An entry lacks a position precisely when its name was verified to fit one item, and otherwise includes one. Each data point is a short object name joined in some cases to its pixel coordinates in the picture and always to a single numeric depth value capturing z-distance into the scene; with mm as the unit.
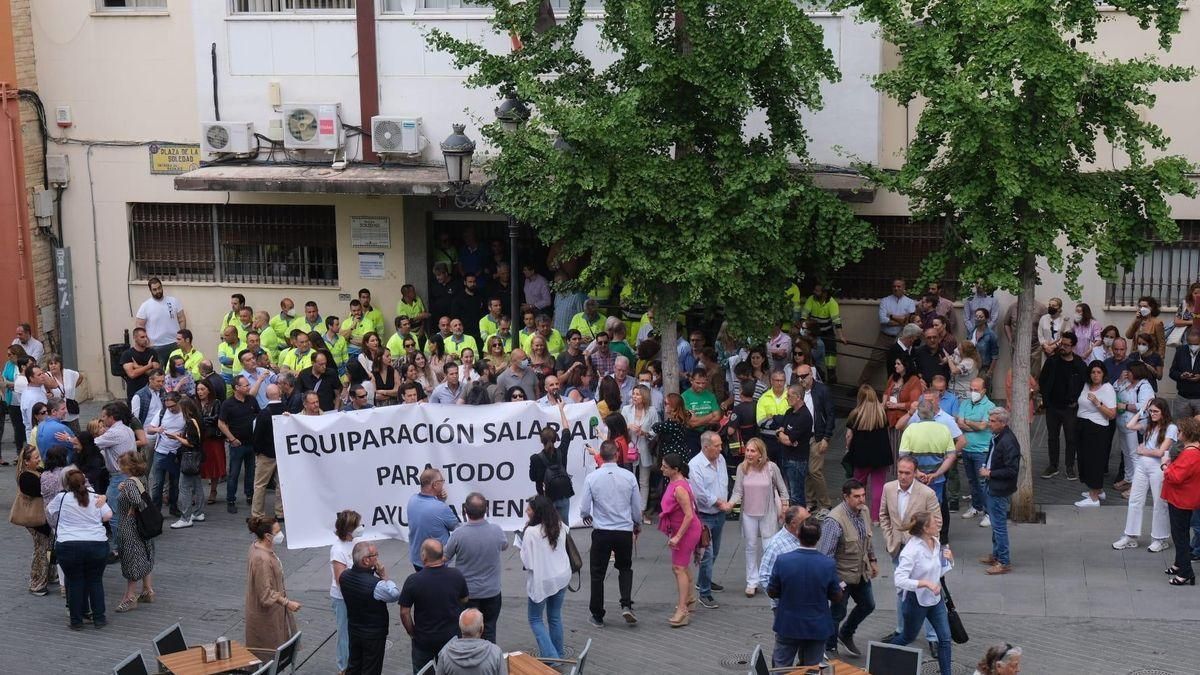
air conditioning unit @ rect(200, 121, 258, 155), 20797
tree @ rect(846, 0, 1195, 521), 14266
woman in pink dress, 13031
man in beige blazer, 12461
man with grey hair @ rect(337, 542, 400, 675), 11289
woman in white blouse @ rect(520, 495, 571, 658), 12086
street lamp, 17406
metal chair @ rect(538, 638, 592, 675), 10719
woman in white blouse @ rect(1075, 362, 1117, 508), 15977
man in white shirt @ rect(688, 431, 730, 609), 13438
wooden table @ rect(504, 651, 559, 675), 10617
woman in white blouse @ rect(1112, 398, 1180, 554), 14344
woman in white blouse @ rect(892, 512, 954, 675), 11422
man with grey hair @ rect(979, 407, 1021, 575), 13922
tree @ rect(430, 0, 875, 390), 15766
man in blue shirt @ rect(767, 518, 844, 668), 11117
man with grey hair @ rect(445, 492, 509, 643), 11758
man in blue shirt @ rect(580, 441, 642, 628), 12961
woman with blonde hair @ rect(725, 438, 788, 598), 13492
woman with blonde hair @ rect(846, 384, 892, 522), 15016
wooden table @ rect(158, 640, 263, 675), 10945
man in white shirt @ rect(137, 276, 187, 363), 21234
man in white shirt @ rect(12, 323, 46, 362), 20078
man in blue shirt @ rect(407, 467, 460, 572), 12383
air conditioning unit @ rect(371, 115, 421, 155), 20281
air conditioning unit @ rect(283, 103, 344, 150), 20531
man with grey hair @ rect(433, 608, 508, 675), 9945
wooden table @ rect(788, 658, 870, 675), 10531
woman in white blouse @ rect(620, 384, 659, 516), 15727
